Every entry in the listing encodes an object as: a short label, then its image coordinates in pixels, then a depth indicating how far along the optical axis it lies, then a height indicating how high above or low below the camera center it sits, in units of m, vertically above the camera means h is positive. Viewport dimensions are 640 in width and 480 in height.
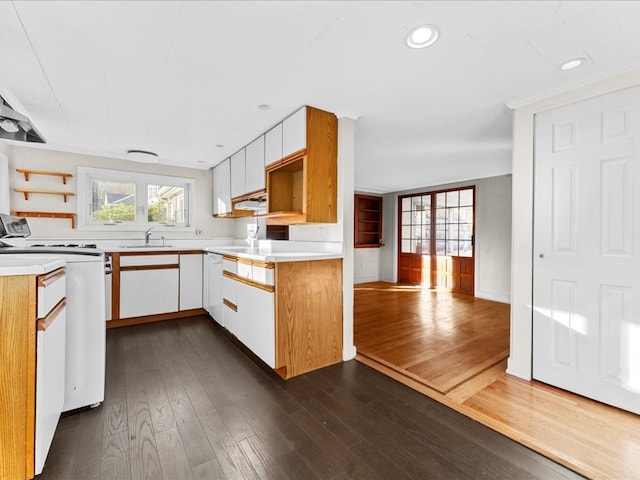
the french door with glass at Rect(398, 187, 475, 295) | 5.64 -0.01
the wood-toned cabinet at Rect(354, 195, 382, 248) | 6.83 +0.40
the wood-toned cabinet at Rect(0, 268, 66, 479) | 1.20 -0.56
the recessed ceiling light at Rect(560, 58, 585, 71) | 1.78 +1.07
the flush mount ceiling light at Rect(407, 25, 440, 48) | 1.54 +1.09
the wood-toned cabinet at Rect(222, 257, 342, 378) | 2.20 -0.60
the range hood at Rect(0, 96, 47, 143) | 1.94 +0.80
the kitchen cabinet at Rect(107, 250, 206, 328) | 3.43 -0.59
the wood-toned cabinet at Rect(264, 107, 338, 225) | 2.46 +0.70
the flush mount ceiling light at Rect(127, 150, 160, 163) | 3.82 +1.06
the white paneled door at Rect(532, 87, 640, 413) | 1.83 -0.07
